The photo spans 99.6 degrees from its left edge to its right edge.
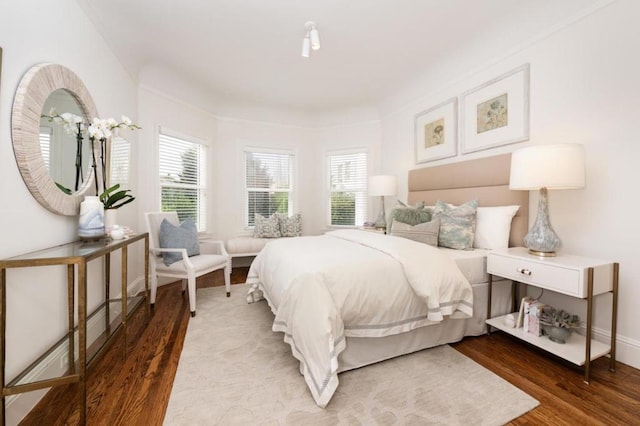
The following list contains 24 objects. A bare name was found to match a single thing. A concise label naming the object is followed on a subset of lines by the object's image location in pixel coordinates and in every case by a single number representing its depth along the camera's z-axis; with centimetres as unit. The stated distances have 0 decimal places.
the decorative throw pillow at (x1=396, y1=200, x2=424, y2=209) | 301
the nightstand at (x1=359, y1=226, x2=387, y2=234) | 393
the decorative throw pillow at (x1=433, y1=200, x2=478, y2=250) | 249
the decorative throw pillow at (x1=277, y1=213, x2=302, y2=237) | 464
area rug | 138
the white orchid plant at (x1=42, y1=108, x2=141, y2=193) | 180
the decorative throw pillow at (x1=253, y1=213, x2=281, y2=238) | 450
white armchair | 268
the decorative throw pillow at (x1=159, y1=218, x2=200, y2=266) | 289
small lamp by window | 396
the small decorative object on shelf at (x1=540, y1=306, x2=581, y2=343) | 186
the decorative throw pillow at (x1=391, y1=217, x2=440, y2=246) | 258
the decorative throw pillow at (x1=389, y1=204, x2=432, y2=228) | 281
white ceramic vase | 201
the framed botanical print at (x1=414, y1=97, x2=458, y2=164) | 325
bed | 154
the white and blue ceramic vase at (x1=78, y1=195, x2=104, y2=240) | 180
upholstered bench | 418
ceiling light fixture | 246
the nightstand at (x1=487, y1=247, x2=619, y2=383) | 165
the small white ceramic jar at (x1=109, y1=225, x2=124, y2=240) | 199
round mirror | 141
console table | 120
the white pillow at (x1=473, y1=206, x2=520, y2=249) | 245
